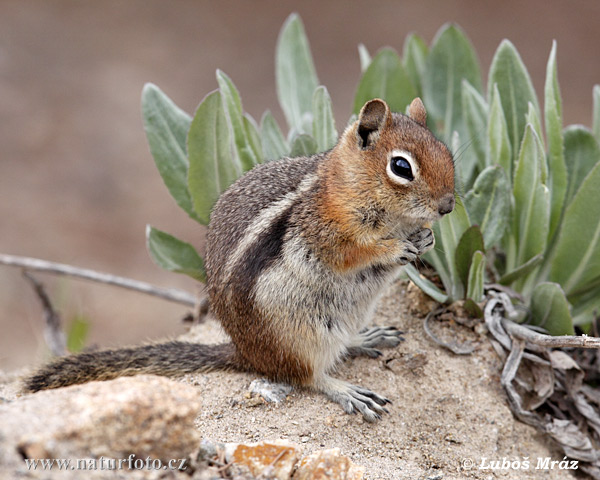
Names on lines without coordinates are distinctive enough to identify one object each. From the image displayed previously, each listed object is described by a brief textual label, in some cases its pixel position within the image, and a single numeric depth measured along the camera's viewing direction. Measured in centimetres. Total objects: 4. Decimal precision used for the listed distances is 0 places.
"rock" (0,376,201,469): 399
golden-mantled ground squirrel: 631
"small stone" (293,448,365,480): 481
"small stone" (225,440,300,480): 475
